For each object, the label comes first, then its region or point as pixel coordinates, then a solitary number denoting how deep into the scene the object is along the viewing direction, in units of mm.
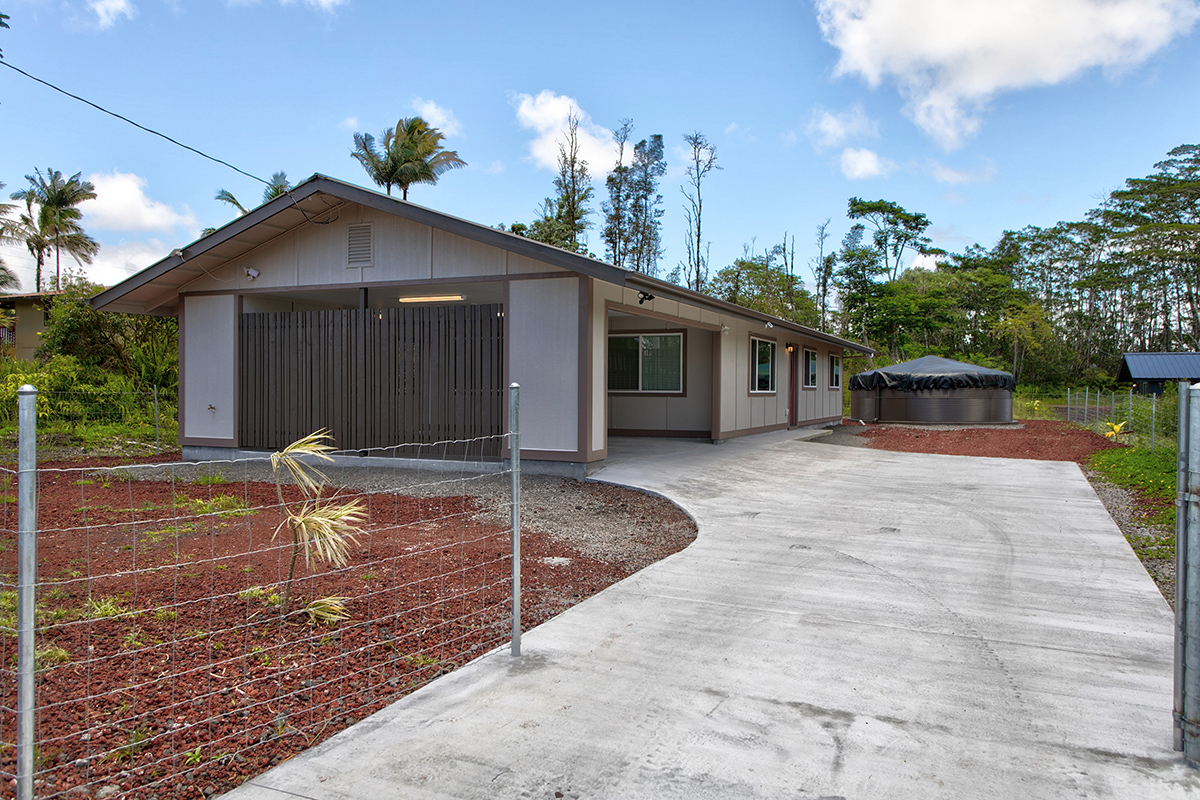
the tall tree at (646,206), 31672
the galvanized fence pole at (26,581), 1796
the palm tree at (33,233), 32688
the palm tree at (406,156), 25242
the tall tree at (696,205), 30953
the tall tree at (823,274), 38094
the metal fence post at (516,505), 3174
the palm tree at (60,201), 33031
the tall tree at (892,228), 38844
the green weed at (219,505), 6789
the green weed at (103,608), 3570
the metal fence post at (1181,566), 2297
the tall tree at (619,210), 31547
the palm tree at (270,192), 22719
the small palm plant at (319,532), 3467
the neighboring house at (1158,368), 27500
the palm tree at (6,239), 30488
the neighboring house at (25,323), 22922
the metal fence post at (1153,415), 10794
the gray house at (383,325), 8914
